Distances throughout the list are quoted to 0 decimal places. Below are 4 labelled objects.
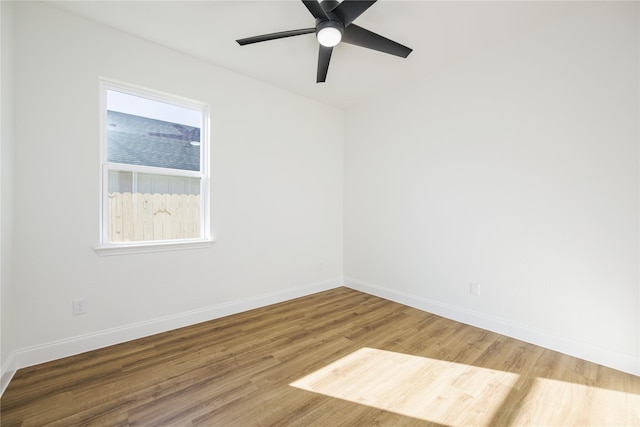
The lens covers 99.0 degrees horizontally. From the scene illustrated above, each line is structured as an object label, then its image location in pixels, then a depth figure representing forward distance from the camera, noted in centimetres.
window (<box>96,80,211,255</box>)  243
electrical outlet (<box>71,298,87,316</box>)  222
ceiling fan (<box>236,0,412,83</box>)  181
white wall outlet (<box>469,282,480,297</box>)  280
